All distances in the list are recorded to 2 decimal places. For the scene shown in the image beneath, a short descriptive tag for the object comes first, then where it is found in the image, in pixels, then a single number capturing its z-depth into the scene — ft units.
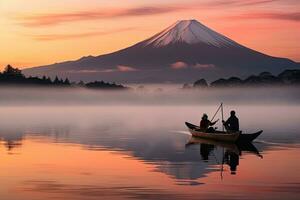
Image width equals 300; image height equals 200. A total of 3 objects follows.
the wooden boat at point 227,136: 165.48
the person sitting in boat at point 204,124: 186.19
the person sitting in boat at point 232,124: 164.43
